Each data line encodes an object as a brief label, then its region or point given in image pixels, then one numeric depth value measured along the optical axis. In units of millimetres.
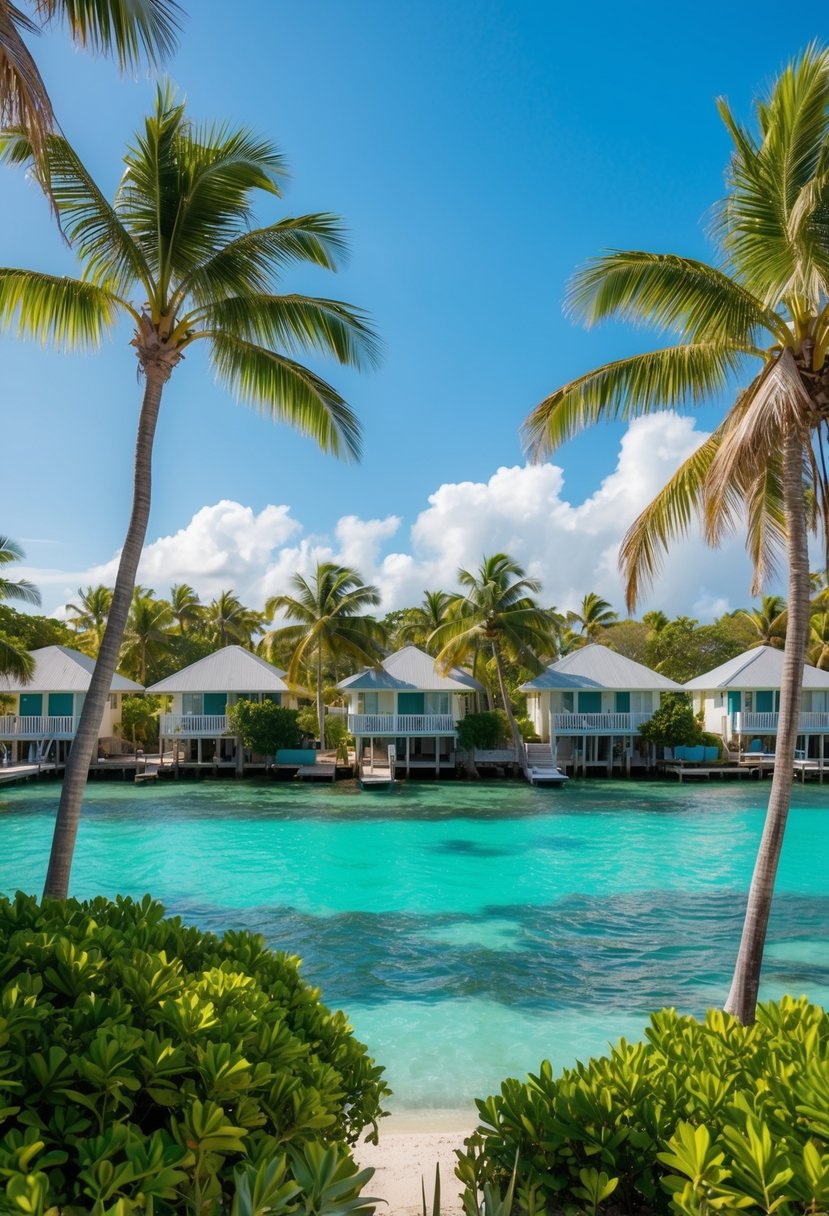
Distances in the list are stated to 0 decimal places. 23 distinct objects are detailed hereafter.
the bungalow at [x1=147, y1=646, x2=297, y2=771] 33656
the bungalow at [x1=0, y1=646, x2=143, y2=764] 34062
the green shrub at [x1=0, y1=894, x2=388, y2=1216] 2336
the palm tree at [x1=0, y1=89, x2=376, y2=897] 7500
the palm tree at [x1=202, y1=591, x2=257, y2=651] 52219
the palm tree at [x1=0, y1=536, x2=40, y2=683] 25812
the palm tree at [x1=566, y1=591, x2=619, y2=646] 51969
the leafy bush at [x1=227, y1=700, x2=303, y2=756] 32594
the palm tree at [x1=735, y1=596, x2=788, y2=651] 44688
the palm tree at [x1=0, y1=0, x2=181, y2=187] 5055
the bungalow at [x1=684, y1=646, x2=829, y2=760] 34281
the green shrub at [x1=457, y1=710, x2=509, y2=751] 33188
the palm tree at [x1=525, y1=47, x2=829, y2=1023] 6410
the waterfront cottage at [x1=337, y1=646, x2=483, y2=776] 32750
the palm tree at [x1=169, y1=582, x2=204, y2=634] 51562
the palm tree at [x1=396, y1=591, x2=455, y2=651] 42219
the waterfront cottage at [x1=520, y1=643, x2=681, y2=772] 34406
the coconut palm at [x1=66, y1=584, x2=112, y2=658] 44750
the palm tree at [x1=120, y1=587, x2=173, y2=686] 42281
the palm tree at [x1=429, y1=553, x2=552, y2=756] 32000
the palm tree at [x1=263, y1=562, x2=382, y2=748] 33469
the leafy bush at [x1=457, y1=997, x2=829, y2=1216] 2412
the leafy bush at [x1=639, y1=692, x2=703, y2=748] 33781
